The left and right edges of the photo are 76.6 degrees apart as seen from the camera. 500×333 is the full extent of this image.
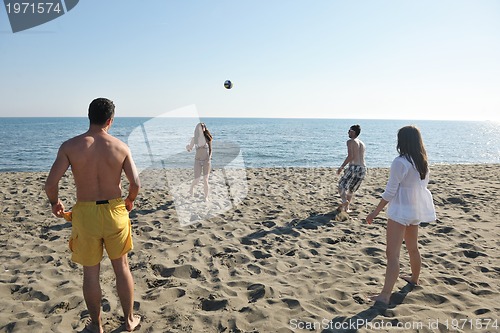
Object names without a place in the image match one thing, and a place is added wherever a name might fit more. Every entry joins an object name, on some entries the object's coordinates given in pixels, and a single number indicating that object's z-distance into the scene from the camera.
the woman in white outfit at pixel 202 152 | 7.46
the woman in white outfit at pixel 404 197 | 3.18
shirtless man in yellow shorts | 2.51
